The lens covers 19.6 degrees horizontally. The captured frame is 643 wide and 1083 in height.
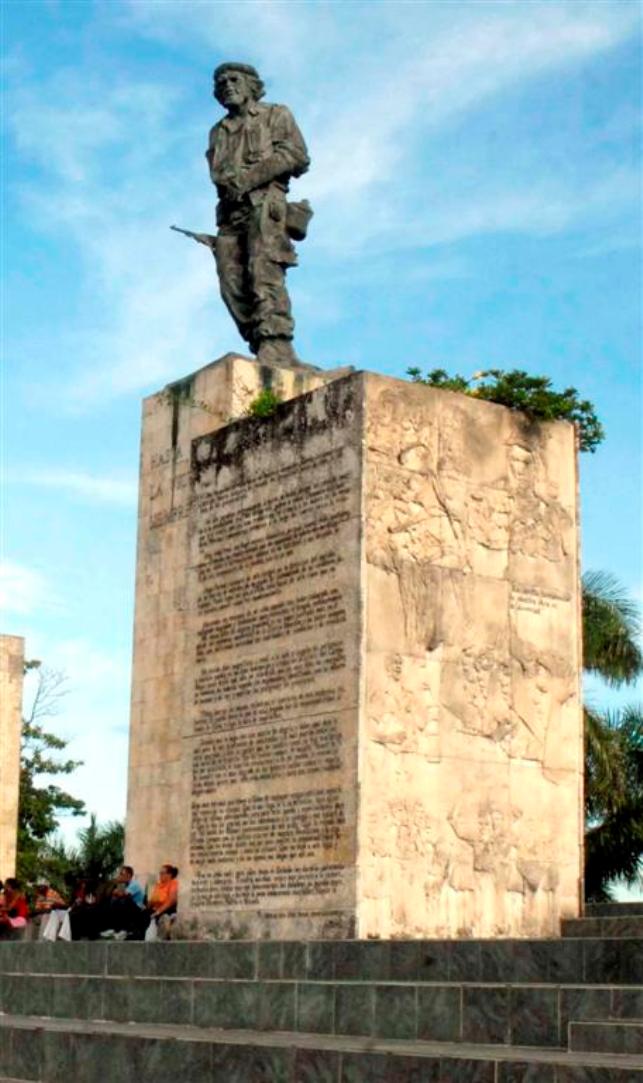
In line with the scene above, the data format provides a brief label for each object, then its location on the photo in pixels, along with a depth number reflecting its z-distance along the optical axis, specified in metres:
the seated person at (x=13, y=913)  19.92
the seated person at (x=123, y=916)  17.12
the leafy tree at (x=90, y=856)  38.00
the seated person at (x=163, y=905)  16.89
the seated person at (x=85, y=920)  17.47
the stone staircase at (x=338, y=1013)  9.30
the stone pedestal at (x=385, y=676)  14.50
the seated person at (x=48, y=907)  18.00
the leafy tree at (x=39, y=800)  40.03
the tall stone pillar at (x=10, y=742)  31.27
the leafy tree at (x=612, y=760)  25.12
